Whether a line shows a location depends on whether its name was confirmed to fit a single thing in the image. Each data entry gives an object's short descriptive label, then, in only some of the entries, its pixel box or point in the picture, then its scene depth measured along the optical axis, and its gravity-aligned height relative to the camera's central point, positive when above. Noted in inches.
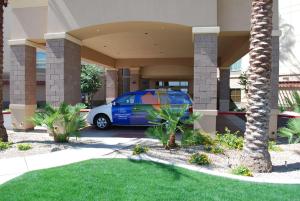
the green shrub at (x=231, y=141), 369.7 -52.3
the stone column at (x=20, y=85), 521.3 +19.7
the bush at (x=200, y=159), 302.0 -59.5
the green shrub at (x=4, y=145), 361.8 -56.5
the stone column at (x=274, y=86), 438.9 +16.8
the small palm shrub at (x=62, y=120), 398.0 -29.3
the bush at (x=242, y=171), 268.8 -63.1
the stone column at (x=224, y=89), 877.8 +24.9
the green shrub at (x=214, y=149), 342.3 -56.9
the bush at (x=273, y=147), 367.2 -58.4
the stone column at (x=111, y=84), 935.0 +39.5
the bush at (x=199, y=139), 370.2 -51.0
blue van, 534.6 -16.9
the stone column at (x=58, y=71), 475.8 +39.4
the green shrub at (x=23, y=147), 361.4 -57.6
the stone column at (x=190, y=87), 1331.2 +45.3
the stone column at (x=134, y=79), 1034.7 +61.0
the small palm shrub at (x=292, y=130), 348.6 -35.5
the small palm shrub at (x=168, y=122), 347.9 -27.8
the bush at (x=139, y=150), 328.2 -55.4
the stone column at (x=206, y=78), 432.5 +26.4
